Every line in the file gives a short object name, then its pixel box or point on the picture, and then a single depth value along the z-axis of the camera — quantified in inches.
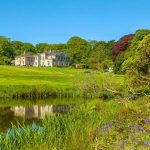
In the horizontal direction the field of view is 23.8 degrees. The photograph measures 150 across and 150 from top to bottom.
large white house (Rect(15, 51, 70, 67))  6186.0
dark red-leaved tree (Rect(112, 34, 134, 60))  4097.0
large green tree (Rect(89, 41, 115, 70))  4313.5
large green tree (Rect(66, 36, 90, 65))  5196.9
